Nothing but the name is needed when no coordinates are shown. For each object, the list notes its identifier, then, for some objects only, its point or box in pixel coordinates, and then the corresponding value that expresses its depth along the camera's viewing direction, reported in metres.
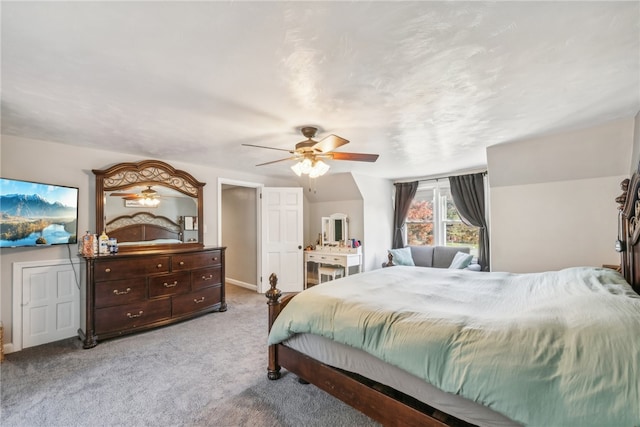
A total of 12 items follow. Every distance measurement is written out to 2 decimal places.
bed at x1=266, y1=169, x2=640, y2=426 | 1.16
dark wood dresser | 3.06
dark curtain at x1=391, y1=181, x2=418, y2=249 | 5.71
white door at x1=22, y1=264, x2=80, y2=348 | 3.01
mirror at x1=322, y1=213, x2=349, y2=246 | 5.66
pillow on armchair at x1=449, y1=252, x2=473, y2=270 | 4.46
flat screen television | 2.70
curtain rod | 4.86
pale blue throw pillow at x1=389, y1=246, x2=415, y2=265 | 5.09
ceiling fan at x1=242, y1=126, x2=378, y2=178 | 2.64
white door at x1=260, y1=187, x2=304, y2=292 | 5.30
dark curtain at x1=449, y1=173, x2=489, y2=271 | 4.76
